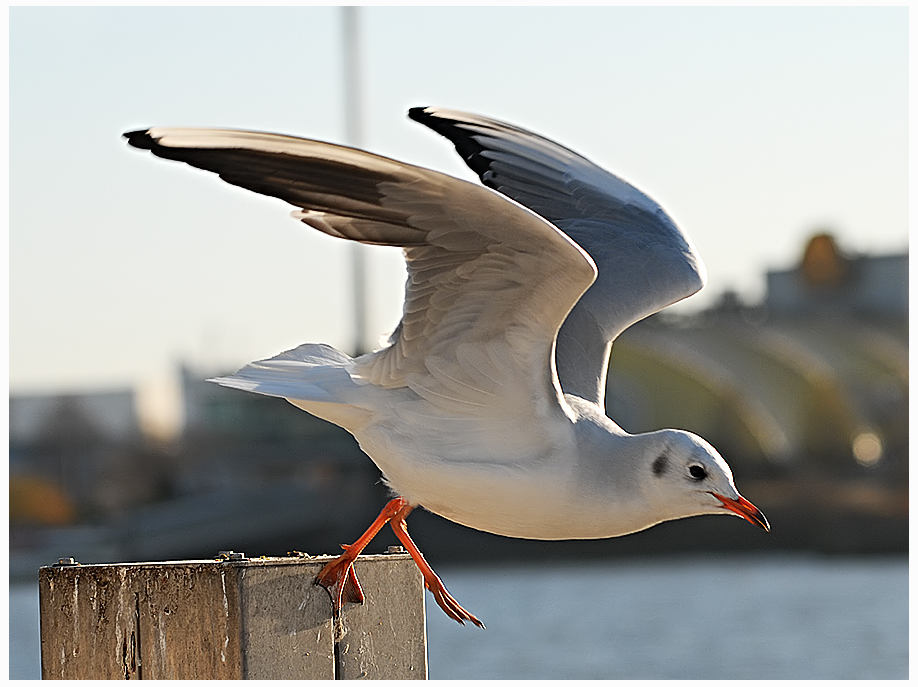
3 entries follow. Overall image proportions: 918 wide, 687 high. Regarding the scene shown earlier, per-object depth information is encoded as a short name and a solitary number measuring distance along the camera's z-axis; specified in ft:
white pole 179.37
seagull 25.85
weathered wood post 26.48
